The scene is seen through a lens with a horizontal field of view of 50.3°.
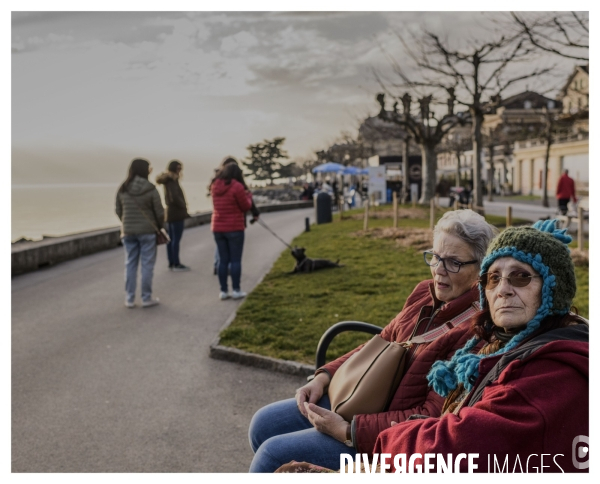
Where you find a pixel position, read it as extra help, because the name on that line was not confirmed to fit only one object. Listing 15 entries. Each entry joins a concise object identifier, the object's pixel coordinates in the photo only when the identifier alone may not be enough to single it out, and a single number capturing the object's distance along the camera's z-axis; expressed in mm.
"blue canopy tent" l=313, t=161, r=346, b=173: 38750
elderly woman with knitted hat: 1791
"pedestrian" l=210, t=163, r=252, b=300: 8898
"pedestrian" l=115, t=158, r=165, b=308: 8750
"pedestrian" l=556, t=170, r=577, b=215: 24062
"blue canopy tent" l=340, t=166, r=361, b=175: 42922
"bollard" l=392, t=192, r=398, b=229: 17578
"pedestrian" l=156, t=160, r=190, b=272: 11656
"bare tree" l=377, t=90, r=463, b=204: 29625
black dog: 11094
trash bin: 22719
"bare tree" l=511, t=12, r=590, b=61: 10820
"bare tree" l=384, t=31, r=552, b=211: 24203
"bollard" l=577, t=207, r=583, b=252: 10833
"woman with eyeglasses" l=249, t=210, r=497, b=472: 2609
